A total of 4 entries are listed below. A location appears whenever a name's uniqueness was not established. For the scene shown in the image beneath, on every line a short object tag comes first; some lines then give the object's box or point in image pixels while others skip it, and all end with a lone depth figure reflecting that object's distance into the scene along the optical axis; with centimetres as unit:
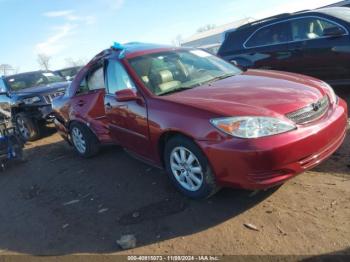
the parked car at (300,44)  651
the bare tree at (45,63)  6319
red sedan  330
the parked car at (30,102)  864
